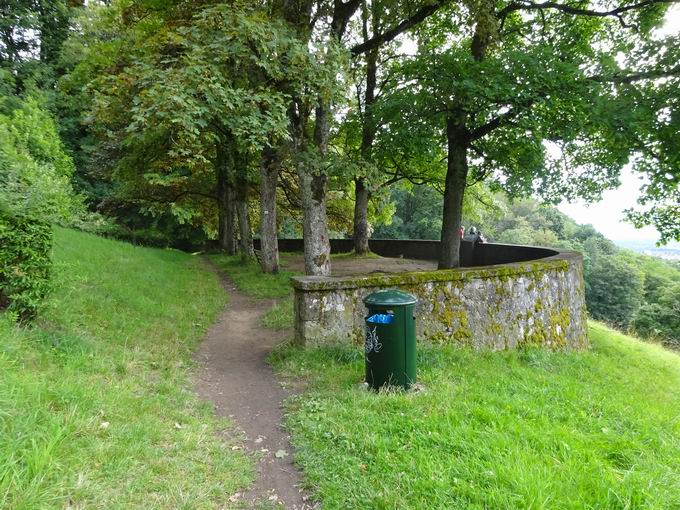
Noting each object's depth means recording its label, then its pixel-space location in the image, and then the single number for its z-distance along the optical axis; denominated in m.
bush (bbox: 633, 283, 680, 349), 26.12
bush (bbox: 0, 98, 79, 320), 4.30
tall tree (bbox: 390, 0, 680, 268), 7.82
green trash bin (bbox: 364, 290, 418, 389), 4.50
